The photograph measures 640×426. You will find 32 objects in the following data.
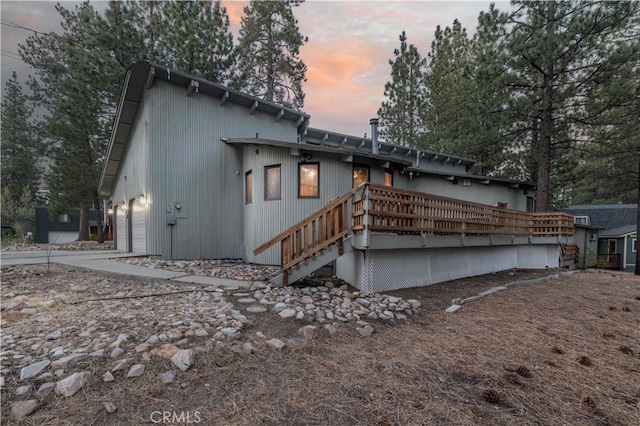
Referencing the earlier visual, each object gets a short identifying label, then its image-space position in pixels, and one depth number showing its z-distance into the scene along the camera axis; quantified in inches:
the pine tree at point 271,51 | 681.6
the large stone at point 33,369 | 90.5
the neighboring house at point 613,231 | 856.9
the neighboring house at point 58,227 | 1080.8
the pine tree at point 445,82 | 725.3
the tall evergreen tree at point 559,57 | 363.9
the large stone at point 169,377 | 92.1
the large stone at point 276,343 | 119.3
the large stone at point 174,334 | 118.6
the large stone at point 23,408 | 75.9
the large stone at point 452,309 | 175.2
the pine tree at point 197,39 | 565.9
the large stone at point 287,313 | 154.5
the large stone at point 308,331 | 130.7
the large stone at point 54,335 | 117.1
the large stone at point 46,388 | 84.1
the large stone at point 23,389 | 83.2
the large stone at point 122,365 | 95.6
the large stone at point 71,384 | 84.2
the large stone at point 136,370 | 93.8
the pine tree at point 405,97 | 803.4
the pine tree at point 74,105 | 572.1
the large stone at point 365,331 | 138.0
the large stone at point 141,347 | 107.2
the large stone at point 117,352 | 103.5
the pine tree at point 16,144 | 974.4
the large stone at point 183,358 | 99.0
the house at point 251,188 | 277.0
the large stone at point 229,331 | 126.3
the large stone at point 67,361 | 95.5
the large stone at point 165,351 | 105.0
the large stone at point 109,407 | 78.0
